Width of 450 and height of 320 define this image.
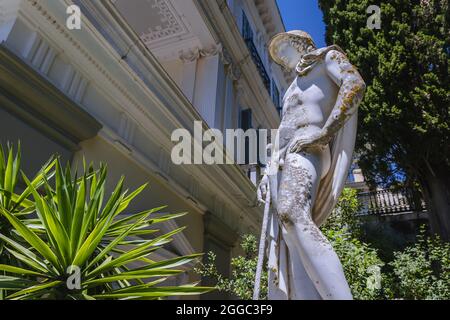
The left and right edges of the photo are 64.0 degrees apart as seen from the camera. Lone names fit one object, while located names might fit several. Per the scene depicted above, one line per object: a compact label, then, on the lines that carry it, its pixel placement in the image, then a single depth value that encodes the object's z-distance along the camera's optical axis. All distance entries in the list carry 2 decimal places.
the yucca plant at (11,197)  2.33
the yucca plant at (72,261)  1.98
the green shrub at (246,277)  4.80
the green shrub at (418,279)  5.07
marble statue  1.92
